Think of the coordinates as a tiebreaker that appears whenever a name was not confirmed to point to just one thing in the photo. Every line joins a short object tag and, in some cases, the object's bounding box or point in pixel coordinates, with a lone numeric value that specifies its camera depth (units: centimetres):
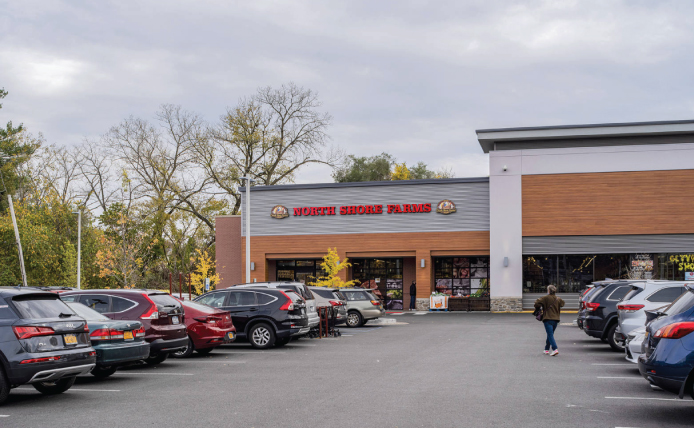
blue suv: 809
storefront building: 3538
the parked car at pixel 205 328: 1553
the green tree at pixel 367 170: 6888
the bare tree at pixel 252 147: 5462
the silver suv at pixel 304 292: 1914
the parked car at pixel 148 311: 1335
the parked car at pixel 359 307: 2672
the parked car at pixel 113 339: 1151
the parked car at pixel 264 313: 1773
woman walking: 1557
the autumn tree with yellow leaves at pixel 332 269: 3559
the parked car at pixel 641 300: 1438
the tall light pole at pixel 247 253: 3012
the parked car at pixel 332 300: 2292
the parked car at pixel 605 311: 1680
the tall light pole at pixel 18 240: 3259
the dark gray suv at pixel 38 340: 926
